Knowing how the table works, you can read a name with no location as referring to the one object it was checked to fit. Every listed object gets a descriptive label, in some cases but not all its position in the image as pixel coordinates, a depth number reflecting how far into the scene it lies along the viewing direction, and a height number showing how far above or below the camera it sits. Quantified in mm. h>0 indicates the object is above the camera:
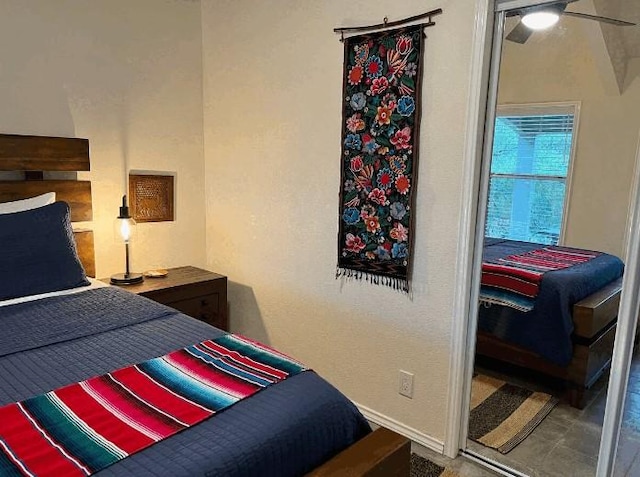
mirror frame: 1707 -303
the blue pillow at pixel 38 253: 1973 -364
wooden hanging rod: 2027 +690
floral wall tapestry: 2129 +123
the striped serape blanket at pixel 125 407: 1004 -578
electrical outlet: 2311 -981
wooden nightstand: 2551 -657
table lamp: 2584 -344
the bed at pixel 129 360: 1099 -566
